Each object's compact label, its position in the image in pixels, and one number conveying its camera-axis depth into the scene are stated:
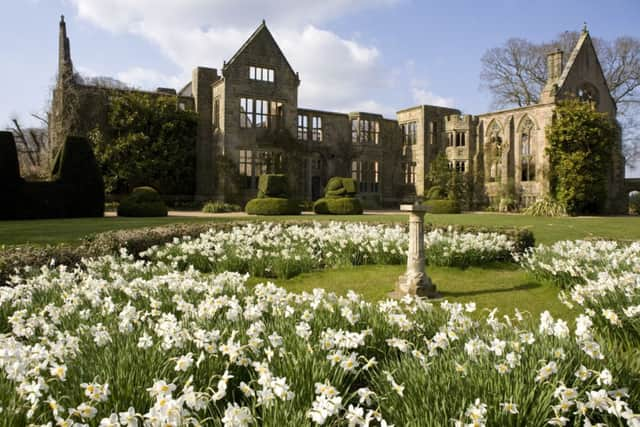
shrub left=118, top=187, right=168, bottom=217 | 18.36
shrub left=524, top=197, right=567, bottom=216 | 24.86
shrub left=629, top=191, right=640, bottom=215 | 30.34
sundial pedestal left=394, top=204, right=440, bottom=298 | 5.98
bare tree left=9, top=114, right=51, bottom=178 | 25.75
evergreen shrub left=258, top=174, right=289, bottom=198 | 22.88
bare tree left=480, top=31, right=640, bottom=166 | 35.38
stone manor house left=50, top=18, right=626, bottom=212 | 25.59
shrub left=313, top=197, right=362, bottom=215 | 22.31
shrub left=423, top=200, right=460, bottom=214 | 25.05
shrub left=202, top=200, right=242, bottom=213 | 22.67
